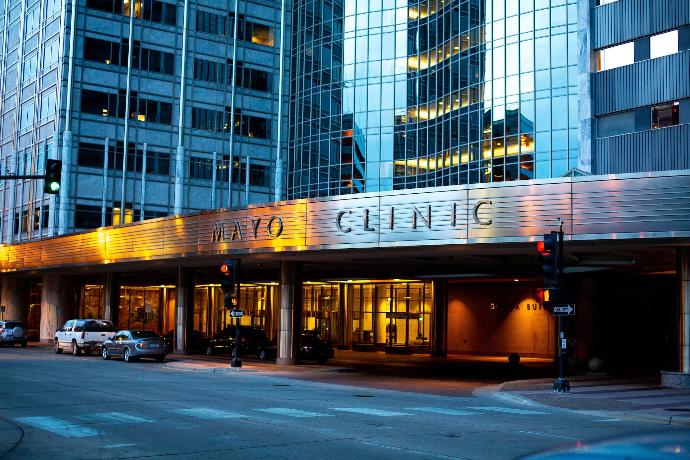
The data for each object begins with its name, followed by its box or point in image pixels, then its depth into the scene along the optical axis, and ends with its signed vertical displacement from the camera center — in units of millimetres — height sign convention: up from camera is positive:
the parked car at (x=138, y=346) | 39469 -2561
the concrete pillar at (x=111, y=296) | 54562 -403
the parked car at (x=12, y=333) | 53531 -2775
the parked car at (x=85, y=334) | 44906 -2367
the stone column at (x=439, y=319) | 53500 -1533
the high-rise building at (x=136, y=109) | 62375 +13850
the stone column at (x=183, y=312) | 47500 -1172
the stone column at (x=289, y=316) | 39125 -1071
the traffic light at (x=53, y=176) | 20234 +2673
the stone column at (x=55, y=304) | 61031 -1072
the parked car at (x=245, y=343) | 44875 -2815
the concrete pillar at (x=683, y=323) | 27891 -803
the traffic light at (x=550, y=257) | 24922 +1135
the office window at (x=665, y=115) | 36344 +7763
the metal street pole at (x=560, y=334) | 25250 -1112
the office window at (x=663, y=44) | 36438 +10788
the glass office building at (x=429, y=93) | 49594 +13189
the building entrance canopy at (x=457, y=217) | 25438 +2625
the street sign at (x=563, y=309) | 25234 -374
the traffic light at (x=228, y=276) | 35031 +631
